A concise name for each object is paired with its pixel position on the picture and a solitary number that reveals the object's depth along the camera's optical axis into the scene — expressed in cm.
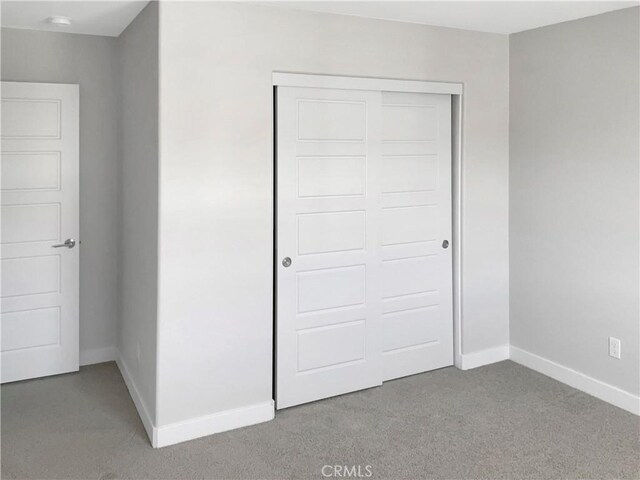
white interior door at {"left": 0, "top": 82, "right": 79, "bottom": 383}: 372
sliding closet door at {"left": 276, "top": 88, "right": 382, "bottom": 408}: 334
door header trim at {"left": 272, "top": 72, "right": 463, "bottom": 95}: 323
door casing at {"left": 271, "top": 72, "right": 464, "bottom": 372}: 327
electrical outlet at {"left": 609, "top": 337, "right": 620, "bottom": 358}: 347
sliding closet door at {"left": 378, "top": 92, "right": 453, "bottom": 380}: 376
